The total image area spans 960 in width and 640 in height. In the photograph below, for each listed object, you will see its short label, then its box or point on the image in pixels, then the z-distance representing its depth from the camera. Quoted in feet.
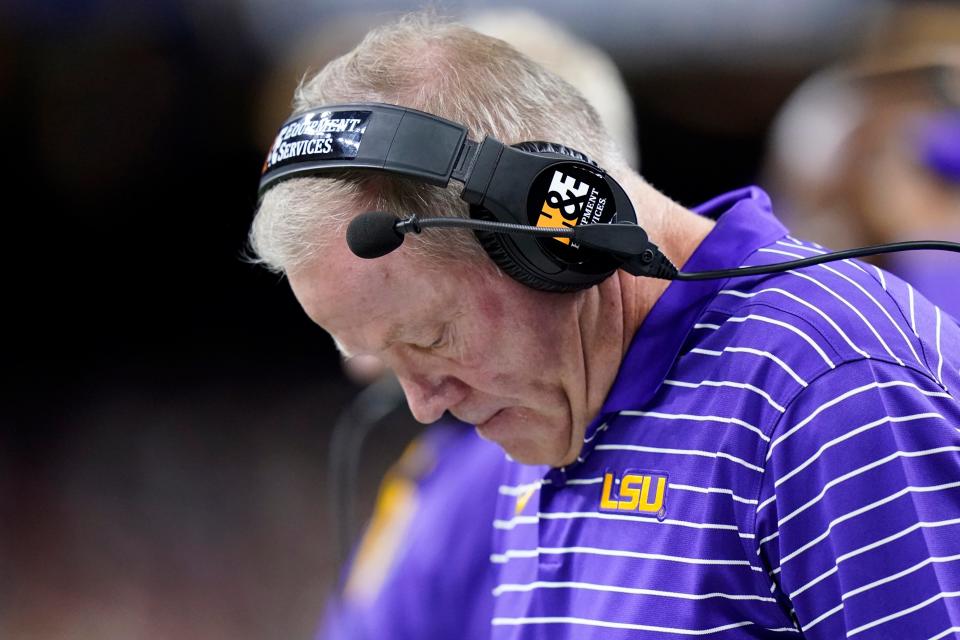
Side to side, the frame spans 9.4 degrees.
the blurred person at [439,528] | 15.25
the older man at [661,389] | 13.28
